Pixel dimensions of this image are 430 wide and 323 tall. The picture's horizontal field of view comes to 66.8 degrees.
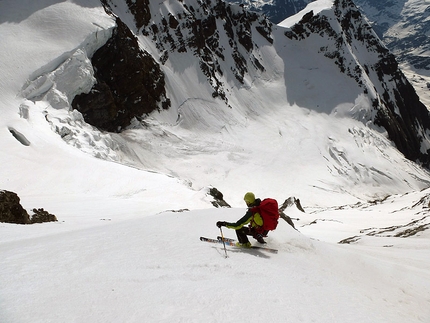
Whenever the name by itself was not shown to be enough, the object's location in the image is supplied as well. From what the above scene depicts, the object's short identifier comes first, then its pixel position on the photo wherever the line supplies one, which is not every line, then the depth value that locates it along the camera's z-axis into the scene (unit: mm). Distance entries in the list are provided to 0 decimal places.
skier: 5996
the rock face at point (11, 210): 8172
